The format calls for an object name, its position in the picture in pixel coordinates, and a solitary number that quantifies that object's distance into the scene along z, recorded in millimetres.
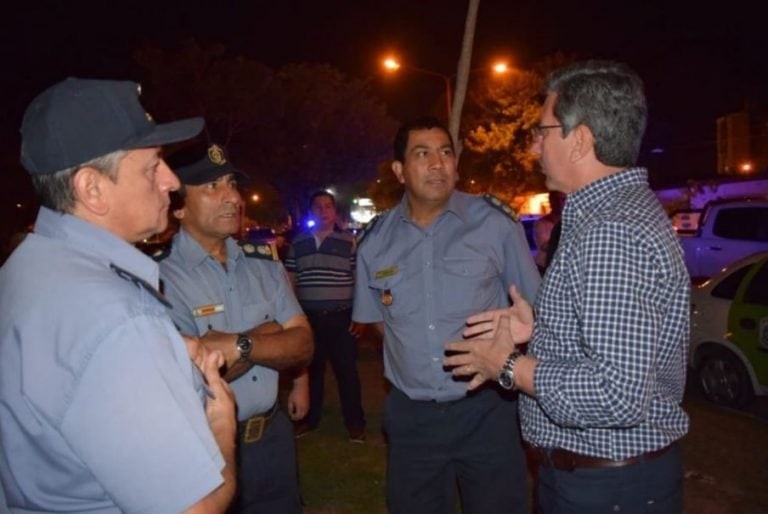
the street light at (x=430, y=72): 17688
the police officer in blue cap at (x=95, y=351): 1423
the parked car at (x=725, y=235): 11430
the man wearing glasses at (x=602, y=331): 2031
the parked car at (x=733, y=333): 6504
